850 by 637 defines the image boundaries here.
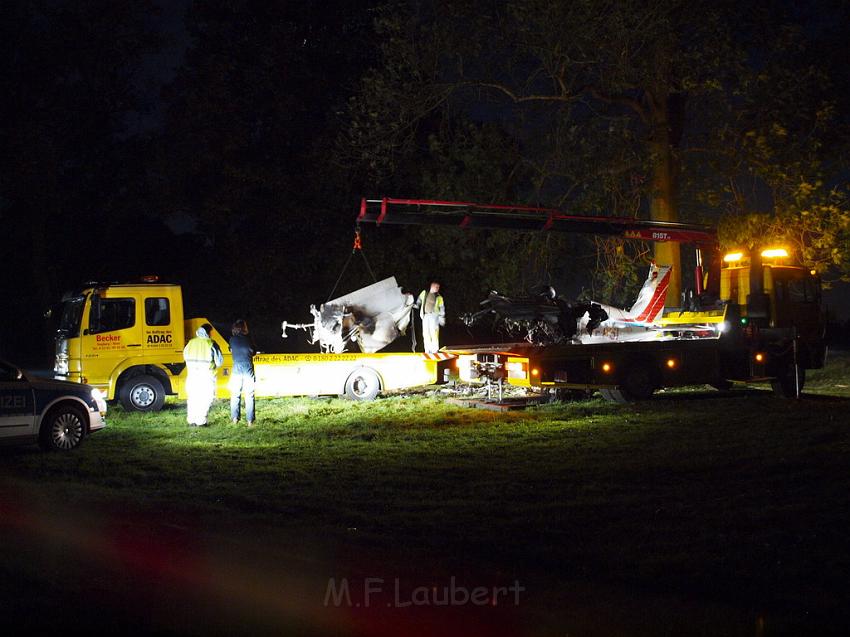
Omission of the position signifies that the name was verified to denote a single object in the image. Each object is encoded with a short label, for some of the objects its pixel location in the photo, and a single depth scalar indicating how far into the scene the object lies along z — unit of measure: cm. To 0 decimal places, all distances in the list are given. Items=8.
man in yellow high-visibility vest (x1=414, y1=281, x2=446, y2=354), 1888
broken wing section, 1972
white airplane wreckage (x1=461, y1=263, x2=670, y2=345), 1942
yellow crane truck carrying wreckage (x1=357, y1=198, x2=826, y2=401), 1642
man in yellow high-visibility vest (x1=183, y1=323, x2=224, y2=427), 1545
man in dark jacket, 1534
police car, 1219
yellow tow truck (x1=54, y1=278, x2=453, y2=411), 1727
